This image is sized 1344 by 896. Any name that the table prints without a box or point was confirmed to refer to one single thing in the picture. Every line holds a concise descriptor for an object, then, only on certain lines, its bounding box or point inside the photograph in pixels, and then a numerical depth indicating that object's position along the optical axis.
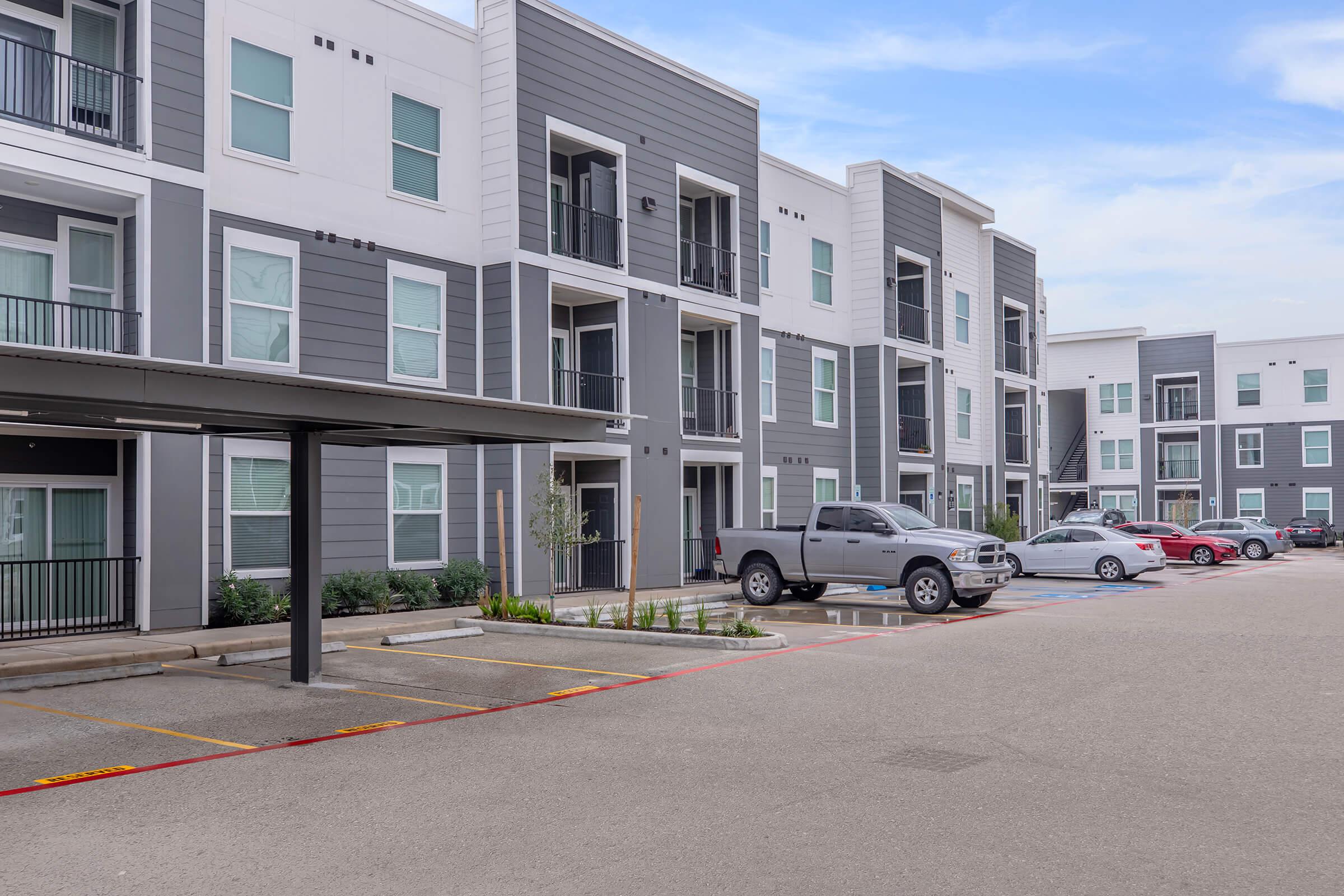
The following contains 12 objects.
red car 36.62
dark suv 49.91
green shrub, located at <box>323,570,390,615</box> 18.83
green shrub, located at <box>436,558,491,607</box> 20.72
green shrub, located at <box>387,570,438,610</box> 19.89
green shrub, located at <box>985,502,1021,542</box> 37.97
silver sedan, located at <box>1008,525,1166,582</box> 29.42
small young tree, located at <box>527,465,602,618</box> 19.25
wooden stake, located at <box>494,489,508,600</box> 17.92
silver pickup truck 20.48
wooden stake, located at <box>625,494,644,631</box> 16.71
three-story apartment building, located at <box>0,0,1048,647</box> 15.41
